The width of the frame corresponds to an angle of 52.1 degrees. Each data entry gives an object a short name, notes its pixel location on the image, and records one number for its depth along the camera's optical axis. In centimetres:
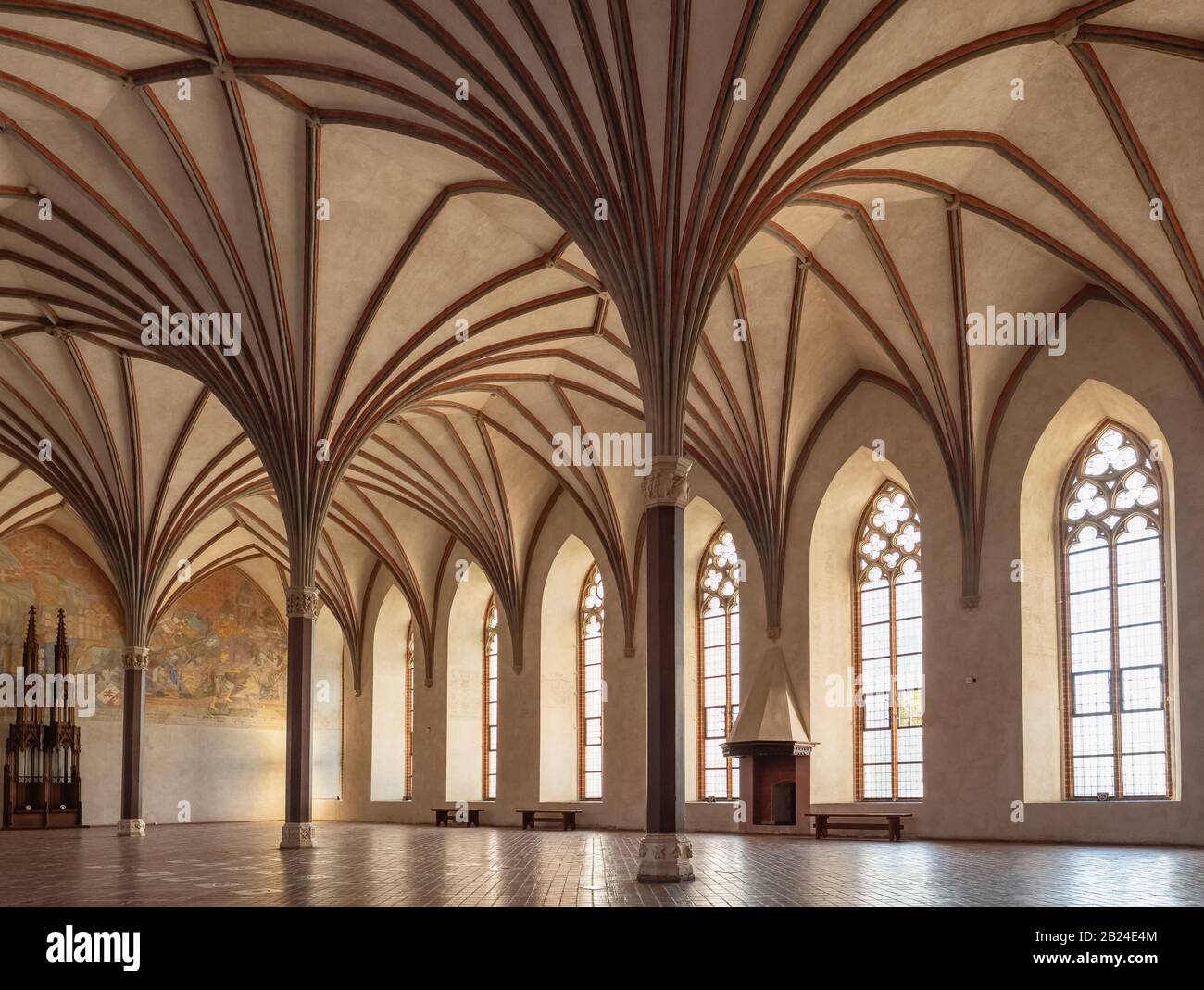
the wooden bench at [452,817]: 3803
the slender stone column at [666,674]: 1470
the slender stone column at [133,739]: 3092
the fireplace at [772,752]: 2691
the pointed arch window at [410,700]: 4459
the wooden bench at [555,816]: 3256
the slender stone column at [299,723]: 2300
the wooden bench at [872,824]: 2373
